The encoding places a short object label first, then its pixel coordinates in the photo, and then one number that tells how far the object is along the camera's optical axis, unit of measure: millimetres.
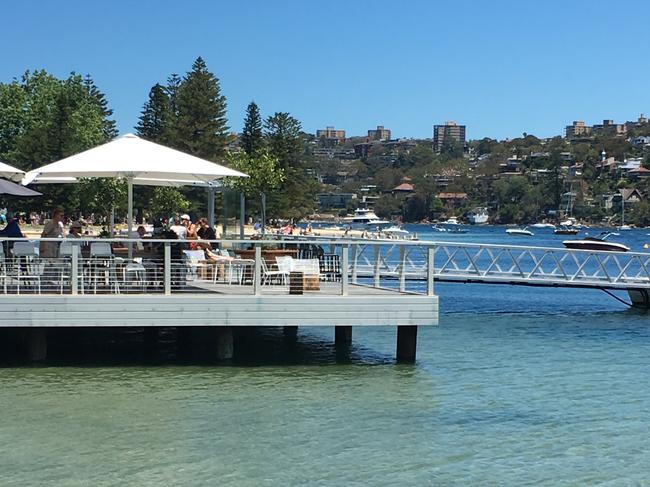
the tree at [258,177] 46844
